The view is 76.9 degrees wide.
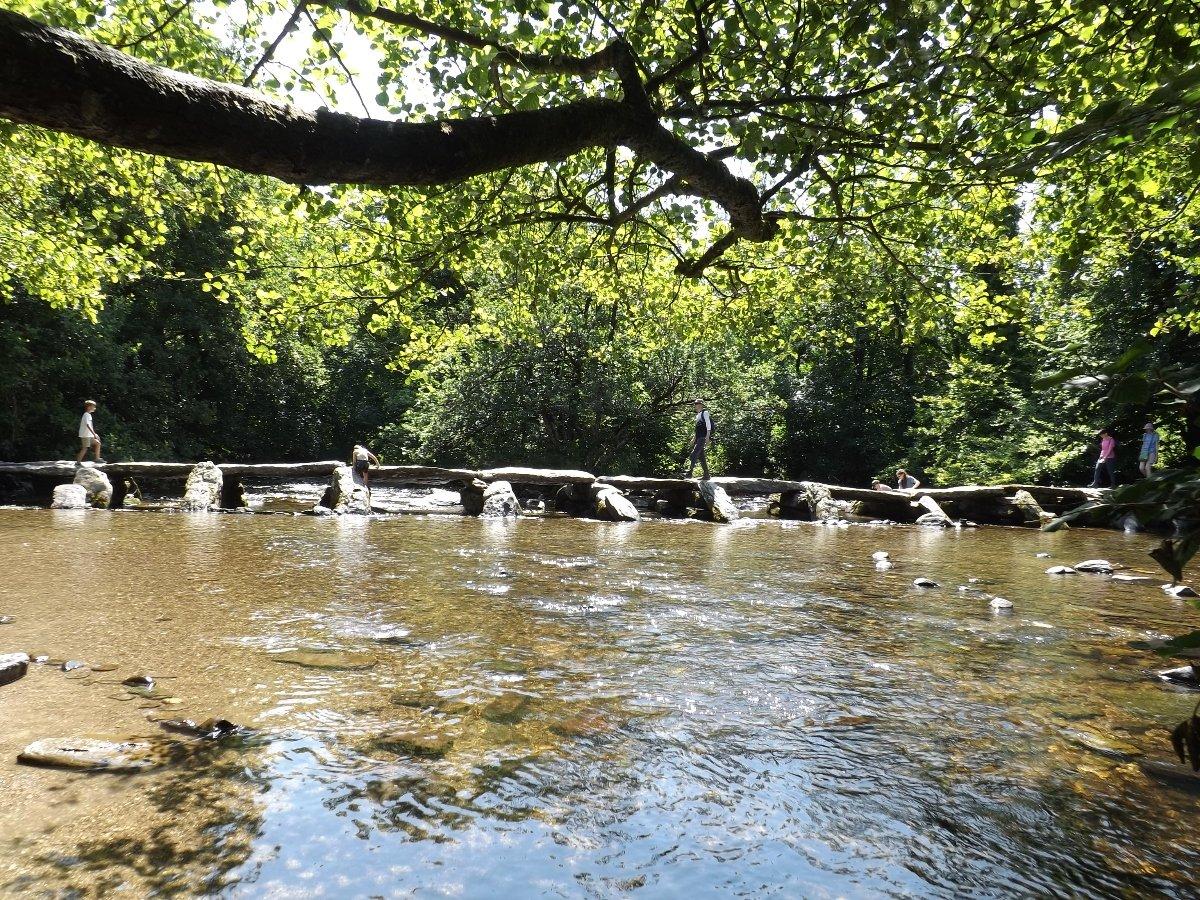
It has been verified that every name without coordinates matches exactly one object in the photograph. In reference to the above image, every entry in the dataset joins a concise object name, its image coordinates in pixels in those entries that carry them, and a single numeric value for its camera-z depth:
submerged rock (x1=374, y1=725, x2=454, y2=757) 3.46
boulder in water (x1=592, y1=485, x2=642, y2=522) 15.88
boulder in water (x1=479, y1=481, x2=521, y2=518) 15.98
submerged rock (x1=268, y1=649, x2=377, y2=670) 4.65
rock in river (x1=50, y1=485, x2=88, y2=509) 14.63
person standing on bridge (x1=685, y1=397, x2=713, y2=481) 18.41
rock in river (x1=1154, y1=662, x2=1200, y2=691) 4.69
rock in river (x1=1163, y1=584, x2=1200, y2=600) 7.54
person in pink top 17.25
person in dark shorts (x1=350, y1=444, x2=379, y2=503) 16.65
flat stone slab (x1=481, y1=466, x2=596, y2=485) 17.33
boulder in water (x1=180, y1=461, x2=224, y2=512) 15.10
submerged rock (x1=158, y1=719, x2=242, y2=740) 3.54
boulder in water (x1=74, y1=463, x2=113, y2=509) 15.30
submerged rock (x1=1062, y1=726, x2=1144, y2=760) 3.58
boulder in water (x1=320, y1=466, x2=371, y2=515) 15.57
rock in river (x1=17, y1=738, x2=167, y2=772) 3.20
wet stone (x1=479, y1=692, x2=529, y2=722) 3.89
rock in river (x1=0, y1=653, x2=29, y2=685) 4.10
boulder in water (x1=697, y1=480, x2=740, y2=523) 16.50
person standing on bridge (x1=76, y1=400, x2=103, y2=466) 17.00
